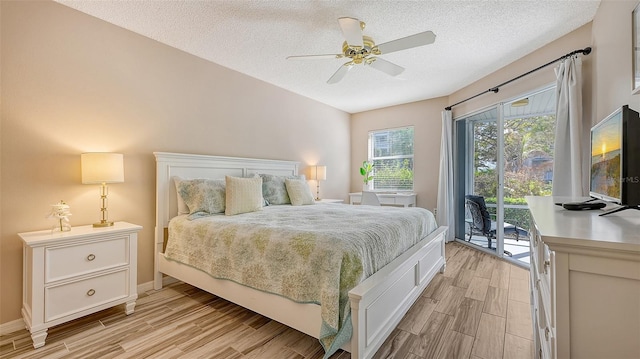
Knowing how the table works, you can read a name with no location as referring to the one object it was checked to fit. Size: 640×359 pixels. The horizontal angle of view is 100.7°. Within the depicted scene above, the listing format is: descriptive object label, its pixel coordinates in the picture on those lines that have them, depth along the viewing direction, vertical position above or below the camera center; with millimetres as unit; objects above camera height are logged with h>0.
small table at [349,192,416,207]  4910 -351
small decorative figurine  2037 -277
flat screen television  1085 +99
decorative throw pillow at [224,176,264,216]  2752 -172
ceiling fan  2054 +1173
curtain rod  2500 +1247
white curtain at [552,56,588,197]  2488 +468
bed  1577 -806
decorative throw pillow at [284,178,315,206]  3593 -168
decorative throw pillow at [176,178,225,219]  2686 -179
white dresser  711 -313
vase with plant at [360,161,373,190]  5543 +133
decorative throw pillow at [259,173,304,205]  3484 -136
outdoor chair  3832 -646
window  5309 +464
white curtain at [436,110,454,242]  4535 +41
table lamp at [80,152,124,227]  2152 +90
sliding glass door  3688 +171
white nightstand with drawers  1828 -717
